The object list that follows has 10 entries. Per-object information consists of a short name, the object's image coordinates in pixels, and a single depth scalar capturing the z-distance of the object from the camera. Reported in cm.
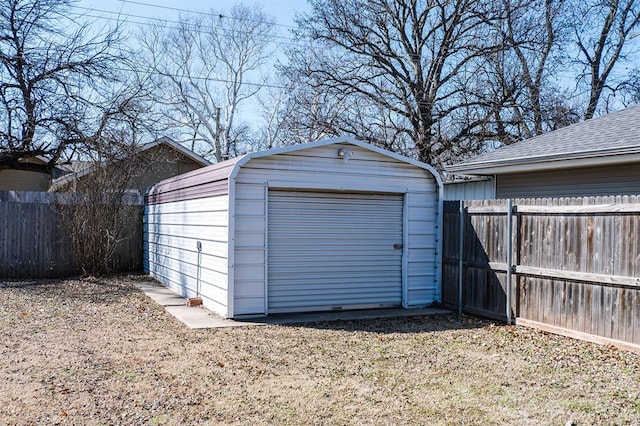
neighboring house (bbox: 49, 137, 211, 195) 1447
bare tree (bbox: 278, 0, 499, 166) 1856
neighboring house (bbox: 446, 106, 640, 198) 818
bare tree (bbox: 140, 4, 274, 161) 2862
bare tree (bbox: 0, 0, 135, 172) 1223
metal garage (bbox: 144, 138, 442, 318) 795
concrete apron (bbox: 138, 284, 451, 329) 762
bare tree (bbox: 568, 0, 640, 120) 1977
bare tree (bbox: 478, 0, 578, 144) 1812
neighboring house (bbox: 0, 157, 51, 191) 1839
